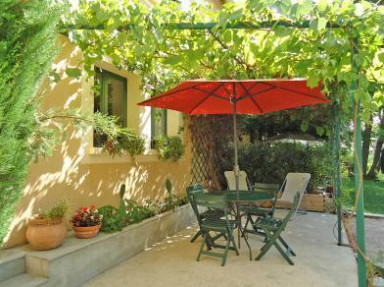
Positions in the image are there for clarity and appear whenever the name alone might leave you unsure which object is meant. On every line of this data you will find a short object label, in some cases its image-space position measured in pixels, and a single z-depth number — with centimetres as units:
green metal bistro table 474
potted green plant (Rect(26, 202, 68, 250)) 363
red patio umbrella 428
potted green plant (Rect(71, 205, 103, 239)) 415
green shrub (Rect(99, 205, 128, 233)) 449
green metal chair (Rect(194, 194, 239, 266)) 442
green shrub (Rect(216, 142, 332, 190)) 928
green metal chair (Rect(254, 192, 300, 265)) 446
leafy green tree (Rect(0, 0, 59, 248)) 238
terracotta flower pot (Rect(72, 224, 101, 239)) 414
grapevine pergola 281
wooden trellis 871
